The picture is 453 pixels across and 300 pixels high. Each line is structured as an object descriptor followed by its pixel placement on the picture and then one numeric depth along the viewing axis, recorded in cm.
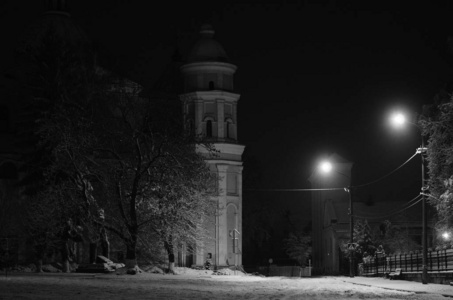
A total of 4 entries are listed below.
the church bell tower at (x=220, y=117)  8169
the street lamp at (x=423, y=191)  3348
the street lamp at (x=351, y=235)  5298
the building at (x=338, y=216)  9800
